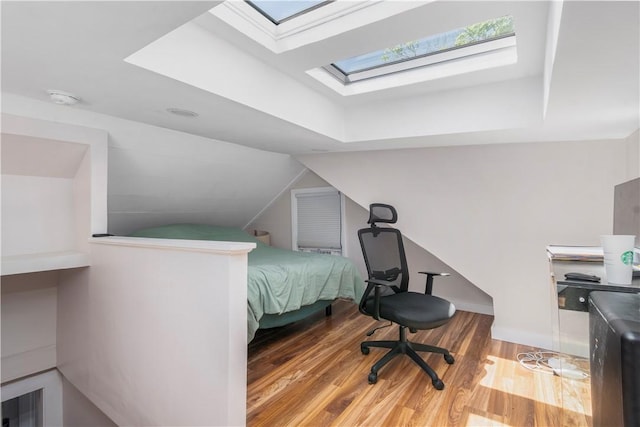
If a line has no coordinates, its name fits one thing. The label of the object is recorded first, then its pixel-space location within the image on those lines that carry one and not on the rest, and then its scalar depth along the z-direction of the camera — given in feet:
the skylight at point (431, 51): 5.86
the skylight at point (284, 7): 5.11
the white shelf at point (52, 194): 6.84
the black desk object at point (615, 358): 2.15
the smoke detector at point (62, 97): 5.85
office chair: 7.13
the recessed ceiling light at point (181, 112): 6.70
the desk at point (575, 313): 4.26
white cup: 4.05
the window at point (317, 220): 14.29
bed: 8.45
